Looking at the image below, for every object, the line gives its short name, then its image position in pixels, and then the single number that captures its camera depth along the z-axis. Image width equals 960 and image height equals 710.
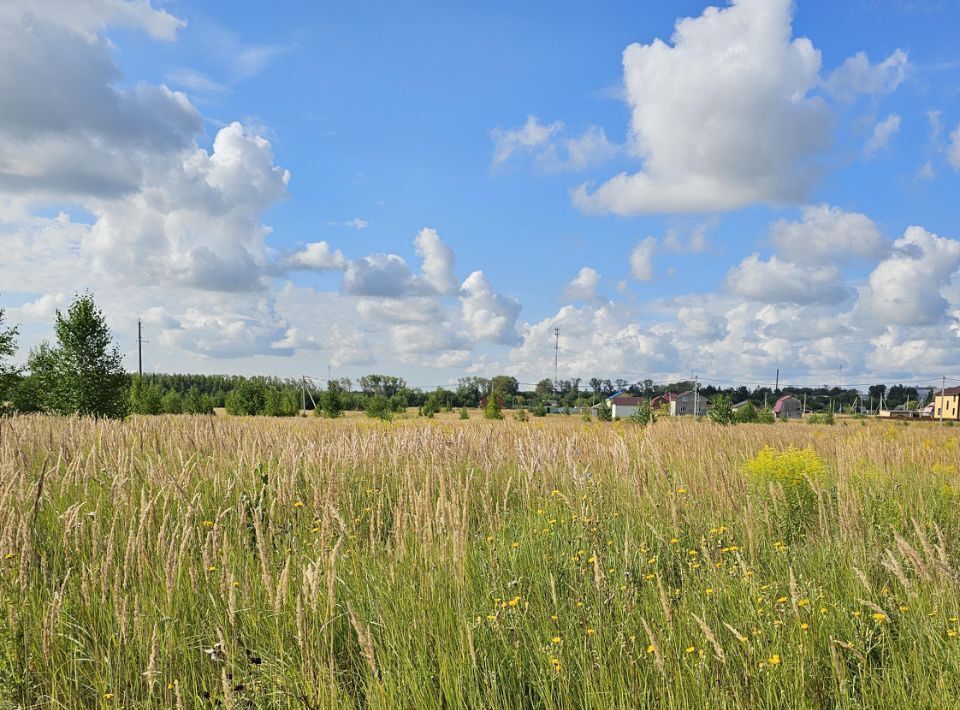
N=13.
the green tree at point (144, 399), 43.66
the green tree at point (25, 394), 30.73
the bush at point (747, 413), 32.63
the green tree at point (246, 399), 47.44
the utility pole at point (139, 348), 62.12
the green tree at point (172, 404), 53.68
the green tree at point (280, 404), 46.31
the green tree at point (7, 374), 27.20
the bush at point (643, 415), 25.23
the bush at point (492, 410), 37.16
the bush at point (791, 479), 5.13
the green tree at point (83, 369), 24.59
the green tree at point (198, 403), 49.74
